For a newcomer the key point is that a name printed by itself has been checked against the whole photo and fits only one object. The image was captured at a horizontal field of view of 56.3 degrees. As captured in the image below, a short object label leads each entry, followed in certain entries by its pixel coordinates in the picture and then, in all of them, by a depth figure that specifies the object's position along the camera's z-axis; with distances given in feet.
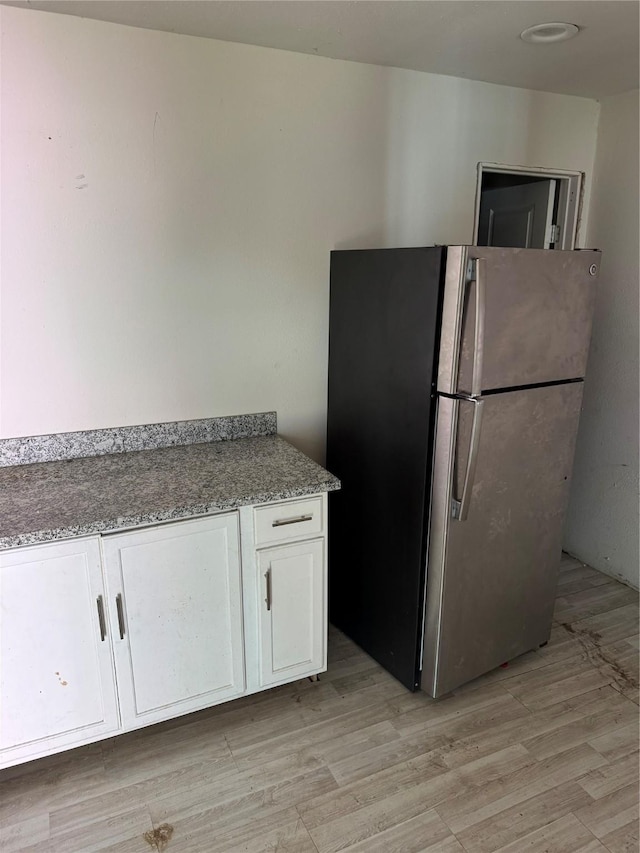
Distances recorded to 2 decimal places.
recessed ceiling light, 6.43
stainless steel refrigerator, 6.29
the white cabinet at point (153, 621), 5.63
